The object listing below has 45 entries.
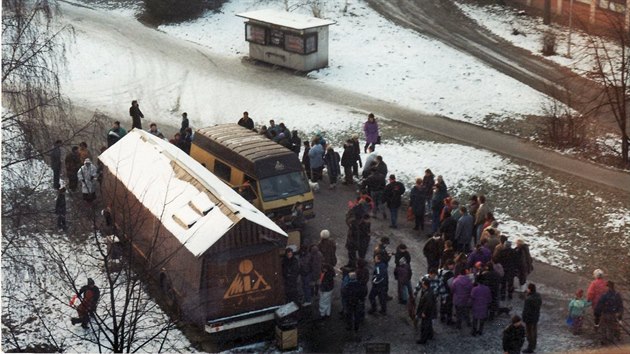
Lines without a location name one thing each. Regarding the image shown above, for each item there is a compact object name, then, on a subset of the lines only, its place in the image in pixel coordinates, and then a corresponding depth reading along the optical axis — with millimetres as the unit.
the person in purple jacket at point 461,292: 21234
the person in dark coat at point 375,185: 27516
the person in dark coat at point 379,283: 22266
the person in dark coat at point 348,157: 29672
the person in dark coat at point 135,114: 33625
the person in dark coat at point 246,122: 31578
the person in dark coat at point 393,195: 26719
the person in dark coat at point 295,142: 30641
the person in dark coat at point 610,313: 20500
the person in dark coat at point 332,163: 29500
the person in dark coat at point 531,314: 20469
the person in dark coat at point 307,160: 30048
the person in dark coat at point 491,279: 21312
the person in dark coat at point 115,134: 30484
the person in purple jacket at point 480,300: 21078
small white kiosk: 39875
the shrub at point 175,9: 46719
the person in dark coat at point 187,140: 30389
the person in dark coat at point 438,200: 26344
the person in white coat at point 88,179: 27595
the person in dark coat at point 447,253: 22797
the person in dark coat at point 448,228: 24609
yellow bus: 26047
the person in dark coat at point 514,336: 19672
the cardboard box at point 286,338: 21109
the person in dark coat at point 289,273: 22172
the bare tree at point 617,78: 30812
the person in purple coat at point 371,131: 31531
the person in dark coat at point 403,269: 22453
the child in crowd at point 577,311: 21172
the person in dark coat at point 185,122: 32312
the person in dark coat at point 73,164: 28875
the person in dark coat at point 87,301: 20953
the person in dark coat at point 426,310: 20984
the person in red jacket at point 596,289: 20875
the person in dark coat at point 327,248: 23422
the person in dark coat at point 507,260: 22438
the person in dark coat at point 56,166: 27844
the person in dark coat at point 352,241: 24641
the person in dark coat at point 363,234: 24625
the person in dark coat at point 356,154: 29797
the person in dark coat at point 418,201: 26484
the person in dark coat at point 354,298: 21734
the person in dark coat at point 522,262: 22641
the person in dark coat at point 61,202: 26109
